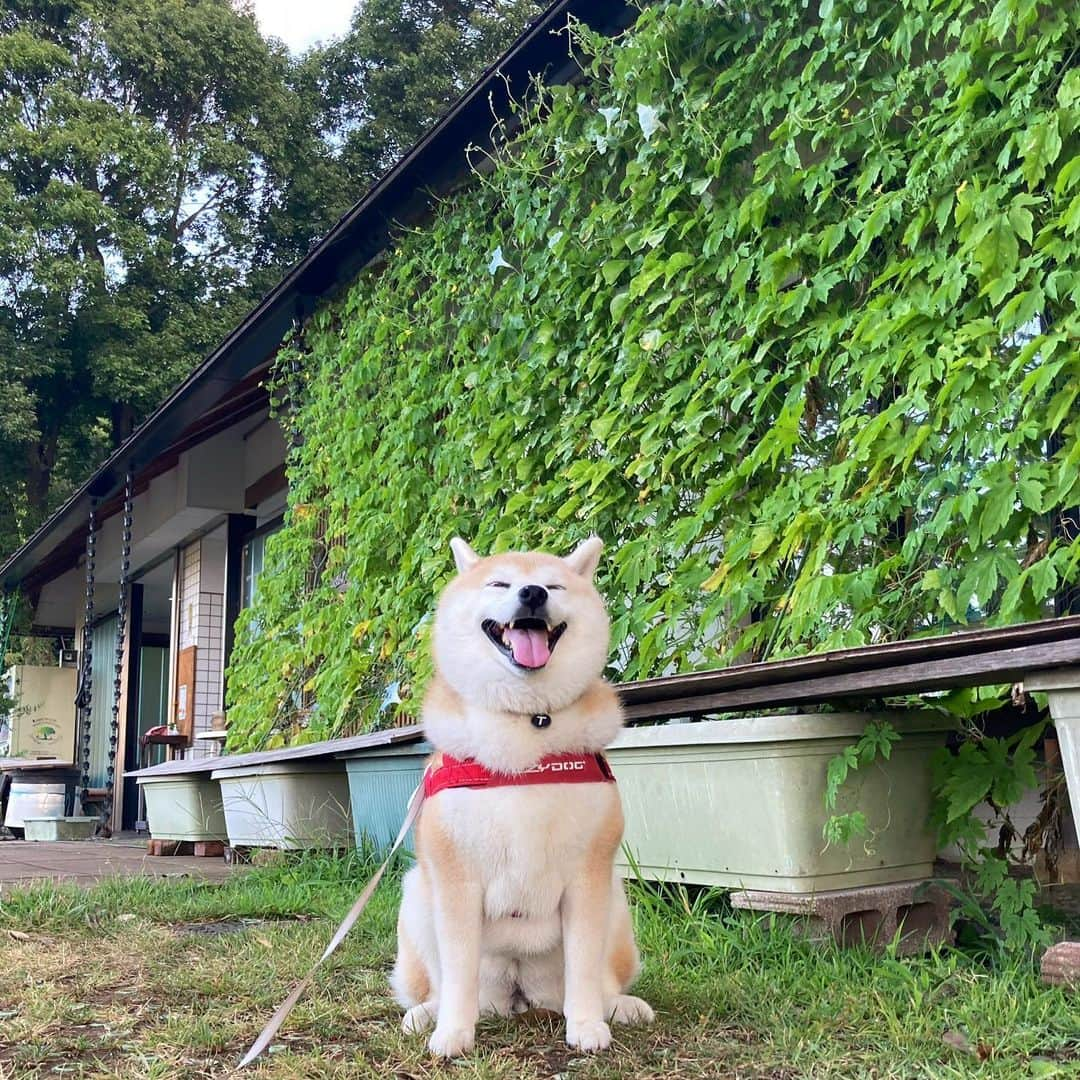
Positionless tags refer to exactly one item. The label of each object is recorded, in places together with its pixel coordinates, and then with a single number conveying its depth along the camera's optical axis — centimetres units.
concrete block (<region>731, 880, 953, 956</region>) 258
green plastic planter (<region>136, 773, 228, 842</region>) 648
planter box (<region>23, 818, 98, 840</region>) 977
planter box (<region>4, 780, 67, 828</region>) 1097
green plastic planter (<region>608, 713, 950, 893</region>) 262
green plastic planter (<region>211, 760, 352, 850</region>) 513
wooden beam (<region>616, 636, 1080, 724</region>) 211
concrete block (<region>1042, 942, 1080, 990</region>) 212
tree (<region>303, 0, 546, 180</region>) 1889
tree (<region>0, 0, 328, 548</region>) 1691
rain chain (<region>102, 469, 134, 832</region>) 956
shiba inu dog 207
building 558
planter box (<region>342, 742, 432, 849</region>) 430
